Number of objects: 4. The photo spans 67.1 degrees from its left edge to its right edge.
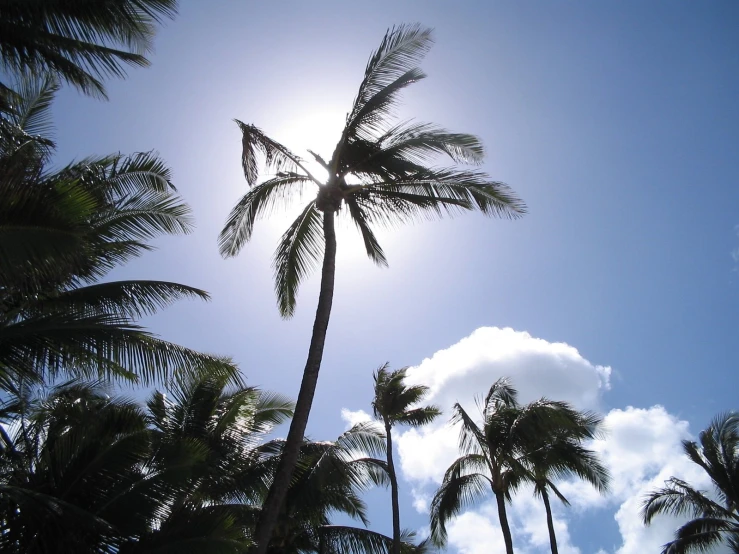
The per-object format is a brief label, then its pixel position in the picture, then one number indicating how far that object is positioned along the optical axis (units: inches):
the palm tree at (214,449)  356.5
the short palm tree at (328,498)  502.3
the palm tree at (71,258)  203.8
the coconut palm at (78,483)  279.0
